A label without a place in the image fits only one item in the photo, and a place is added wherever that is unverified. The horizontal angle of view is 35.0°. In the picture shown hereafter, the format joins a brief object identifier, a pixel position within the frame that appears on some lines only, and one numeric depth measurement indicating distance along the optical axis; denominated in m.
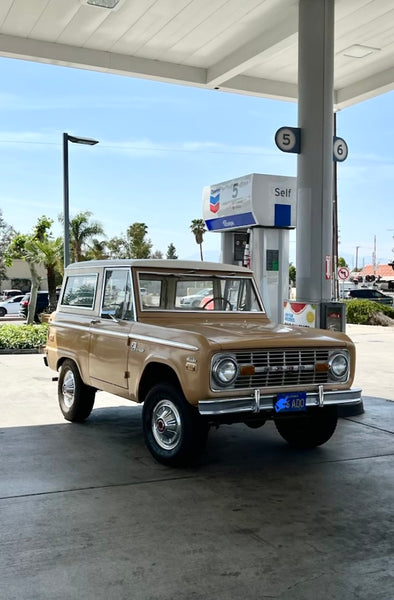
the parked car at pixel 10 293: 41.50
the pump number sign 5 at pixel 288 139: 8.73
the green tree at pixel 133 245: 57.54
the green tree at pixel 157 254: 75.28
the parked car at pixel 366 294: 39.31
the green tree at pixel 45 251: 21.44
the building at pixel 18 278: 51.66
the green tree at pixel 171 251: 87.50
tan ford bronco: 5.22
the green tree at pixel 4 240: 49.91
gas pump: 10.84
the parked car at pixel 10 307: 33.12
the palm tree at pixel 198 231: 69.06
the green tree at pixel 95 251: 37.60
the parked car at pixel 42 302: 25.00
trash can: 8.41
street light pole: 14.79
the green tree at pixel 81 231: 34.47
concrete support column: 8.77
